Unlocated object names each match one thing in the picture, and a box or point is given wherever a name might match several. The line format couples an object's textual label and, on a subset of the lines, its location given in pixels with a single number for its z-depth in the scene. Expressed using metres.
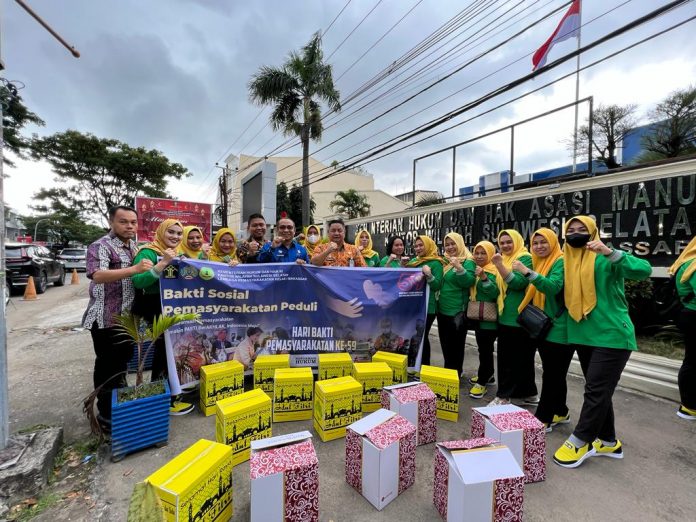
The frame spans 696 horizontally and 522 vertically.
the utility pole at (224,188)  19.52
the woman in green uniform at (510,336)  3.02
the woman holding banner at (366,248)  5.15
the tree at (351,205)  23.27
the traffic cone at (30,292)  9.31
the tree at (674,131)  10.16
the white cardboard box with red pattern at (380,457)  1.85
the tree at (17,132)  14.07
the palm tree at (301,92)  13.06
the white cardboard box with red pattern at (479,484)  1.60
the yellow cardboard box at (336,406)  2.49
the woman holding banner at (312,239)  4.44
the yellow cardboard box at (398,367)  3.13
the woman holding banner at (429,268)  3.60
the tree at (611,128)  12.42
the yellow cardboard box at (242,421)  2.15
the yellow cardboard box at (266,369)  3.05
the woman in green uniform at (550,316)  2.49
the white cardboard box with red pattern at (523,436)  2.06
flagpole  6.04
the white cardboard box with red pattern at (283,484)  1.58
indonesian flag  6.71
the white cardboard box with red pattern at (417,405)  2.40
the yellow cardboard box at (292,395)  2.80
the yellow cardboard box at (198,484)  1.40
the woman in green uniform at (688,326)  2.91
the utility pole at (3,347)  2.09
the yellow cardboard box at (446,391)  2.87
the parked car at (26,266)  9.51
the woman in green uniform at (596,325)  2.17
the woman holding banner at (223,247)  3.60
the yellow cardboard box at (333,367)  3.06
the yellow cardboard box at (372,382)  2.89
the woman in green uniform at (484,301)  3.20
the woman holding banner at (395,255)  4.40
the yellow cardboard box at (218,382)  2.80
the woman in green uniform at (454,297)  3.31
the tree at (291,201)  23.69
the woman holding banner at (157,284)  2.57
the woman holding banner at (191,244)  3.24
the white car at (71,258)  17.77
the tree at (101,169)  18.50
